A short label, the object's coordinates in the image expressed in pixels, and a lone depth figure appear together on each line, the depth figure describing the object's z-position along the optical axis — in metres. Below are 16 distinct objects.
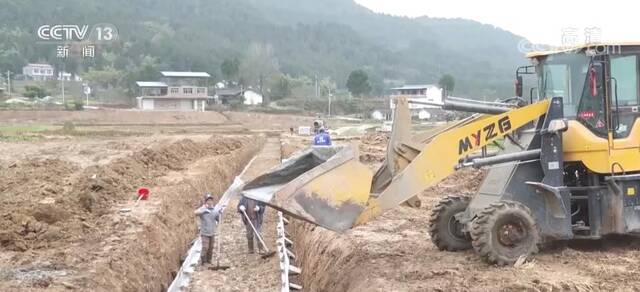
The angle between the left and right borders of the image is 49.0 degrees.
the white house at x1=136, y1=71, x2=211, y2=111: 90.06
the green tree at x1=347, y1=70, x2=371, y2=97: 112.62
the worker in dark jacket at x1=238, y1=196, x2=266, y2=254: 13.68
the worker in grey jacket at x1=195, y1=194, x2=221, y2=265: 12.45
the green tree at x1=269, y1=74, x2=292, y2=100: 109.62
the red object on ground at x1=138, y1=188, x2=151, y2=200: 16.47
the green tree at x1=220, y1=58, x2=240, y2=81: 116.12
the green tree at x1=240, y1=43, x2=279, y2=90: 122.64
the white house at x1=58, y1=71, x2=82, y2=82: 119.65
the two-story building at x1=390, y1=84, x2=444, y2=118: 83.36
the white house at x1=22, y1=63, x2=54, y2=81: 118.56
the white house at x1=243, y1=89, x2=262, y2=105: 107.69
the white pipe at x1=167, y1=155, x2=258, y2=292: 10.79
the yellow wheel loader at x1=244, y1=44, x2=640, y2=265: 8.62
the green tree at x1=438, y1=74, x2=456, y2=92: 105.39
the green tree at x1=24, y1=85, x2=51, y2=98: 87.06
